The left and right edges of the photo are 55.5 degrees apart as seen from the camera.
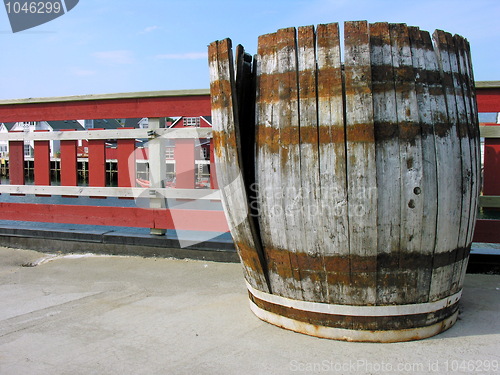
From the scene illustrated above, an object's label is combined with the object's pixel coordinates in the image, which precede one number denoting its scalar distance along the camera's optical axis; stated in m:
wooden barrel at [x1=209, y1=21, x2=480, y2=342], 2.59
